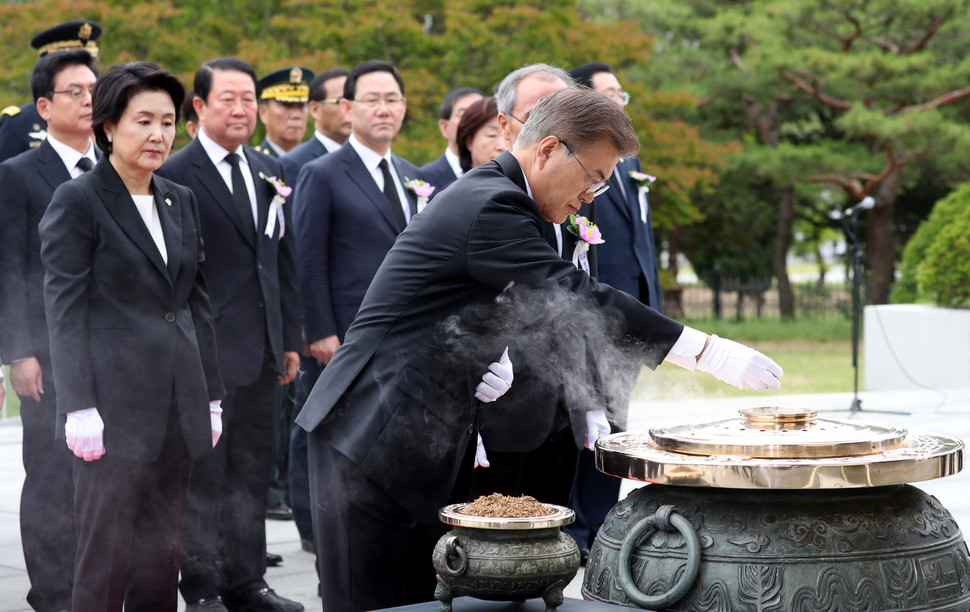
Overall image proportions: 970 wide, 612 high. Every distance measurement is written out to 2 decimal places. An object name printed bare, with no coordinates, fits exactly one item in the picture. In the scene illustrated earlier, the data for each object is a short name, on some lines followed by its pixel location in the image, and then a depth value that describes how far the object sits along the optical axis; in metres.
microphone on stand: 9.80
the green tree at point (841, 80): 18.19
